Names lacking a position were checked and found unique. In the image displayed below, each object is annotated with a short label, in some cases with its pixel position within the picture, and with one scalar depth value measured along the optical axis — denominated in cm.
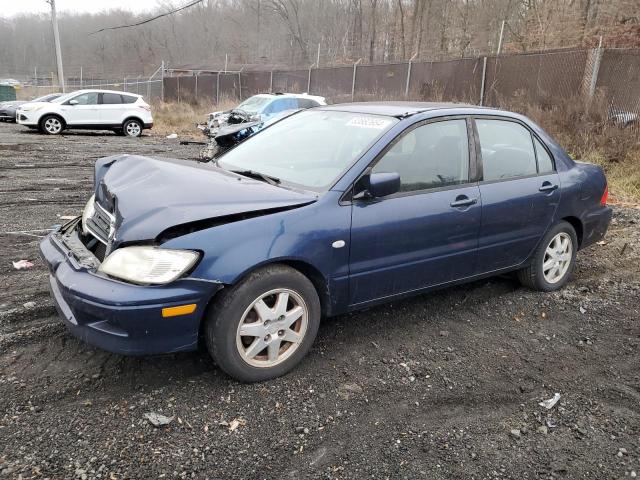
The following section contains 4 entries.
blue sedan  268
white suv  1778
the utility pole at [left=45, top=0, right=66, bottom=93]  3011
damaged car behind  1549
